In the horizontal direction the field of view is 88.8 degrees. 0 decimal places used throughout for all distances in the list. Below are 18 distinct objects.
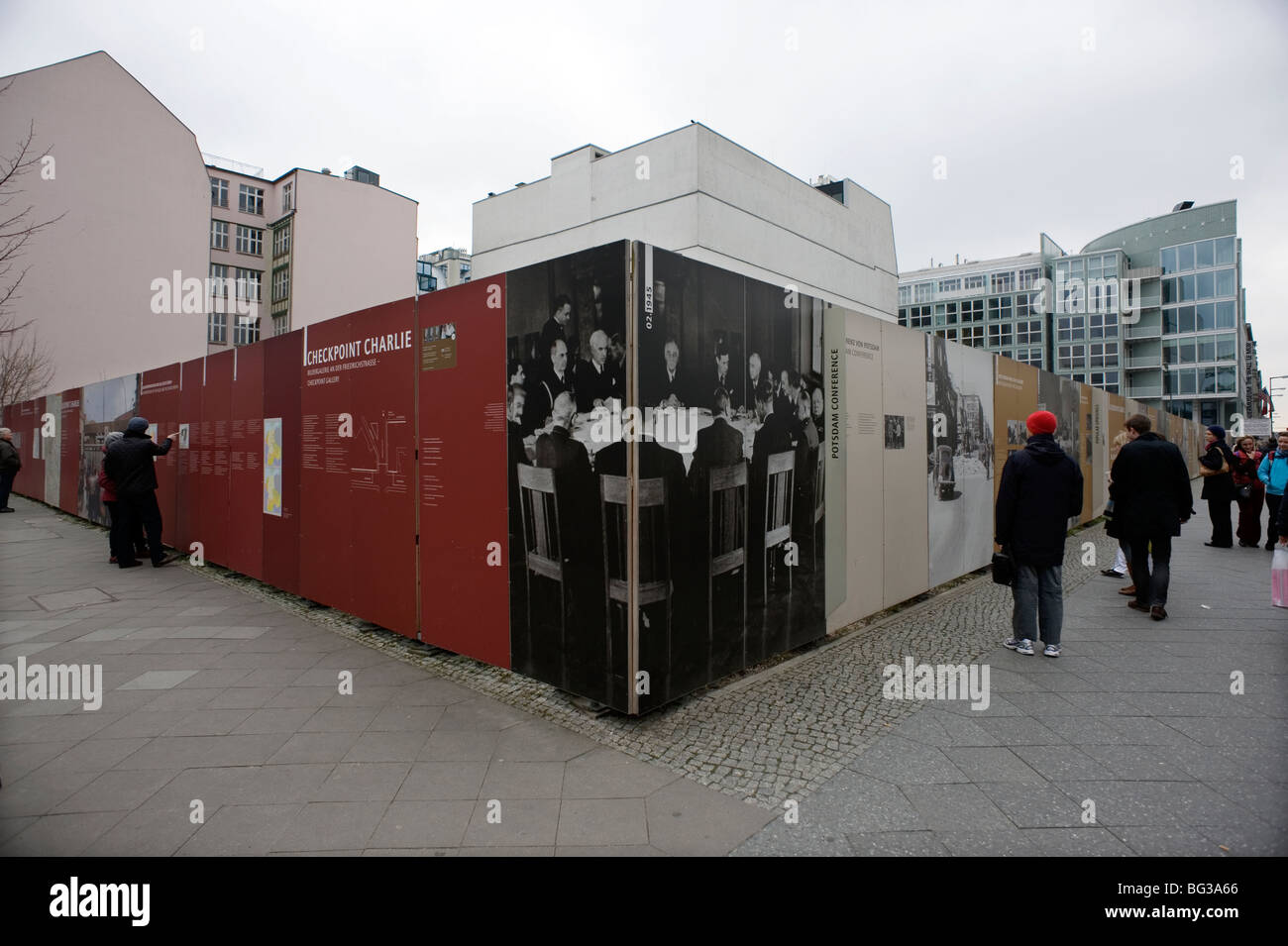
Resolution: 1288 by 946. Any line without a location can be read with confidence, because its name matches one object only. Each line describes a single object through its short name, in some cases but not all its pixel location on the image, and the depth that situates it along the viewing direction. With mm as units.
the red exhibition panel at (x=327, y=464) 6137
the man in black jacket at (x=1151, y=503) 6375
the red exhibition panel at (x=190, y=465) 9148
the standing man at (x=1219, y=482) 10141
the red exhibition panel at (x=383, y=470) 5484
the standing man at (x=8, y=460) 13844
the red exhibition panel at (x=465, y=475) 4664
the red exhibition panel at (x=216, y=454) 8359
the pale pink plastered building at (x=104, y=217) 23266
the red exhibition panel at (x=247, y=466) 7609
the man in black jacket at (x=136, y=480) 8914
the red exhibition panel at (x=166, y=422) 9898
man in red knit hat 5316
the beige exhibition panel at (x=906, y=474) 6570
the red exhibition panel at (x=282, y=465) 6879
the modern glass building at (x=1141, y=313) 62656
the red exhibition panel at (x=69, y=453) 14141
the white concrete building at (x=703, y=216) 35375
